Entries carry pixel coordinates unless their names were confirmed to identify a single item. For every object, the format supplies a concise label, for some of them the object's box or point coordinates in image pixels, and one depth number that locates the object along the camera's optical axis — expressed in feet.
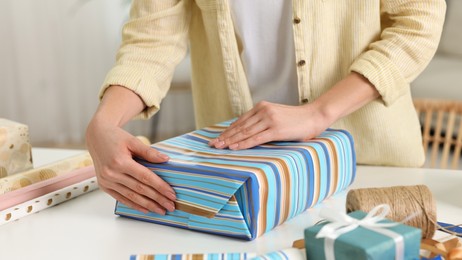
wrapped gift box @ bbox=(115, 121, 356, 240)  2.90
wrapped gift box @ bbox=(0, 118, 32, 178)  4.01
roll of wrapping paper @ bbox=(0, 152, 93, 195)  3.59
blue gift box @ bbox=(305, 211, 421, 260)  2.21
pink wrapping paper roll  3.49
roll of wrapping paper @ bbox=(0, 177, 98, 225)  3.44
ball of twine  2.71
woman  3.74
